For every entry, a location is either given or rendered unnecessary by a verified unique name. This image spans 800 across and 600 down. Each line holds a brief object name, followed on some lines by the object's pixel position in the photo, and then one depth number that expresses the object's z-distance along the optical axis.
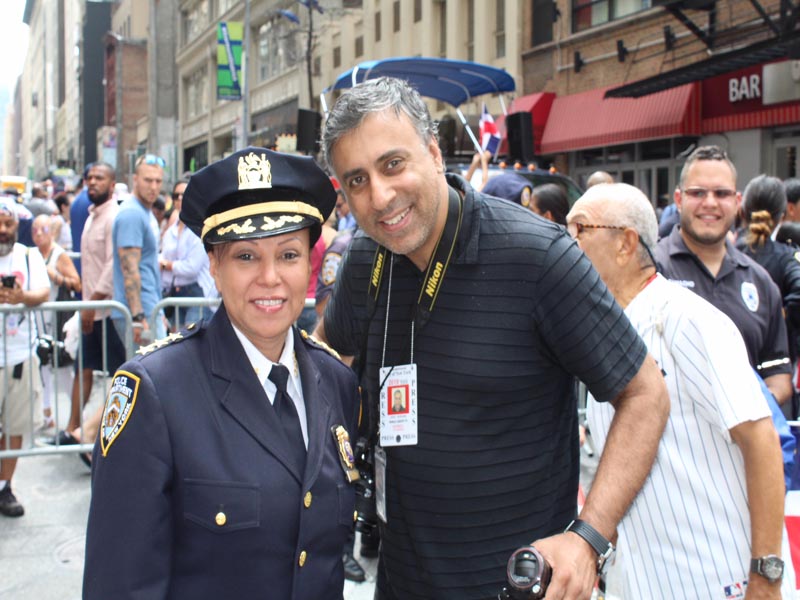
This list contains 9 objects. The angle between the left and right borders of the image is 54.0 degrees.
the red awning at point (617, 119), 15.21
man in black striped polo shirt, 1.99
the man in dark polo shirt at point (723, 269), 3.82
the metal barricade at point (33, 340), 5.35
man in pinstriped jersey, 2.29
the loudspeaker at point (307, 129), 9.98
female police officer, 1.63
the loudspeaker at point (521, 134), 10.76
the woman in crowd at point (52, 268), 6.98
